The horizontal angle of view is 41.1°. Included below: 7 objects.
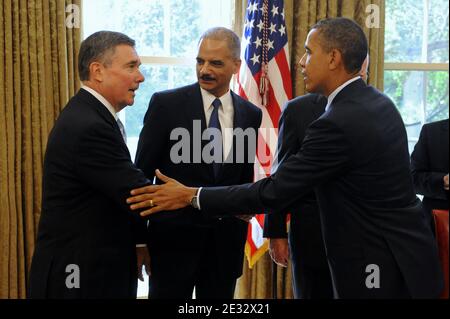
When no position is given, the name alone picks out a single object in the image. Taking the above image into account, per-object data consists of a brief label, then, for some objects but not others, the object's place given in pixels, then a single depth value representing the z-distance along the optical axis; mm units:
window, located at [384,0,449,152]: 4758
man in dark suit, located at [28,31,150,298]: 2281
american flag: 4078
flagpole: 4077
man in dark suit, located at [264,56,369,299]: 2920
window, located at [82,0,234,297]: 4410
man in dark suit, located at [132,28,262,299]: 2896
